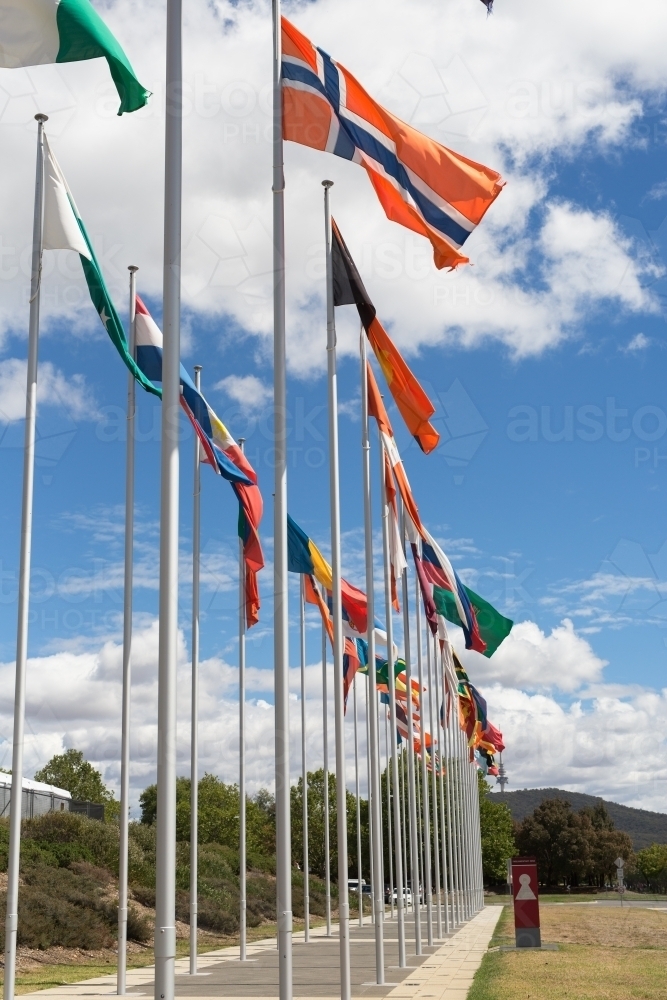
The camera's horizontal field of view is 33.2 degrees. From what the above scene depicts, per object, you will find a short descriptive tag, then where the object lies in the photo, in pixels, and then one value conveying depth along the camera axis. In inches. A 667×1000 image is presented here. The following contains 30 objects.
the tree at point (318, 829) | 2320.4
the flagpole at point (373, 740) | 679.7
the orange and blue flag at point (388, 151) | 463.2
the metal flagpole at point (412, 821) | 905.5
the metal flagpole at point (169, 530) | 325.7
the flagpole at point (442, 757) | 1320.1
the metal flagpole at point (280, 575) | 427.2
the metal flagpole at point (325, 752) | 1105.4
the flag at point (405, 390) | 615.8
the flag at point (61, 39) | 408.8
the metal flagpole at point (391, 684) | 791.1
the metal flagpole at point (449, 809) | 1481.3
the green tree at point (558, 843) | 4675.2
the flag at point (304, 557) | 842.8
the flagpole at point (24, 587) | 513.0
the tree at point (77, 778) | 3513.8
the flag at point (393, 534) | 818.2
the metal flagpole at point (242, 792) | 862.5
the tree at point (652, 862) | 5506.9
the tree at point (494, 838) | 4013.3
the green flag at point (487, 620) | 979.9
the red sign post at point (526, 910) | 1007.0
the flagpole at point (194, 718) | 794.2
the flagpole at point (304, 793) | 1125.4
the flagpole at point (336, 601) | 549.6
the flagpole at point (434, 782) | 1167.6
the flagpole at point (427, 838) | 1038.4
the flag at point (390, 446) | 749.9
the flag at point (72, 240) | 555.8
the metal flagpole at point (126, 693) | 642.2
